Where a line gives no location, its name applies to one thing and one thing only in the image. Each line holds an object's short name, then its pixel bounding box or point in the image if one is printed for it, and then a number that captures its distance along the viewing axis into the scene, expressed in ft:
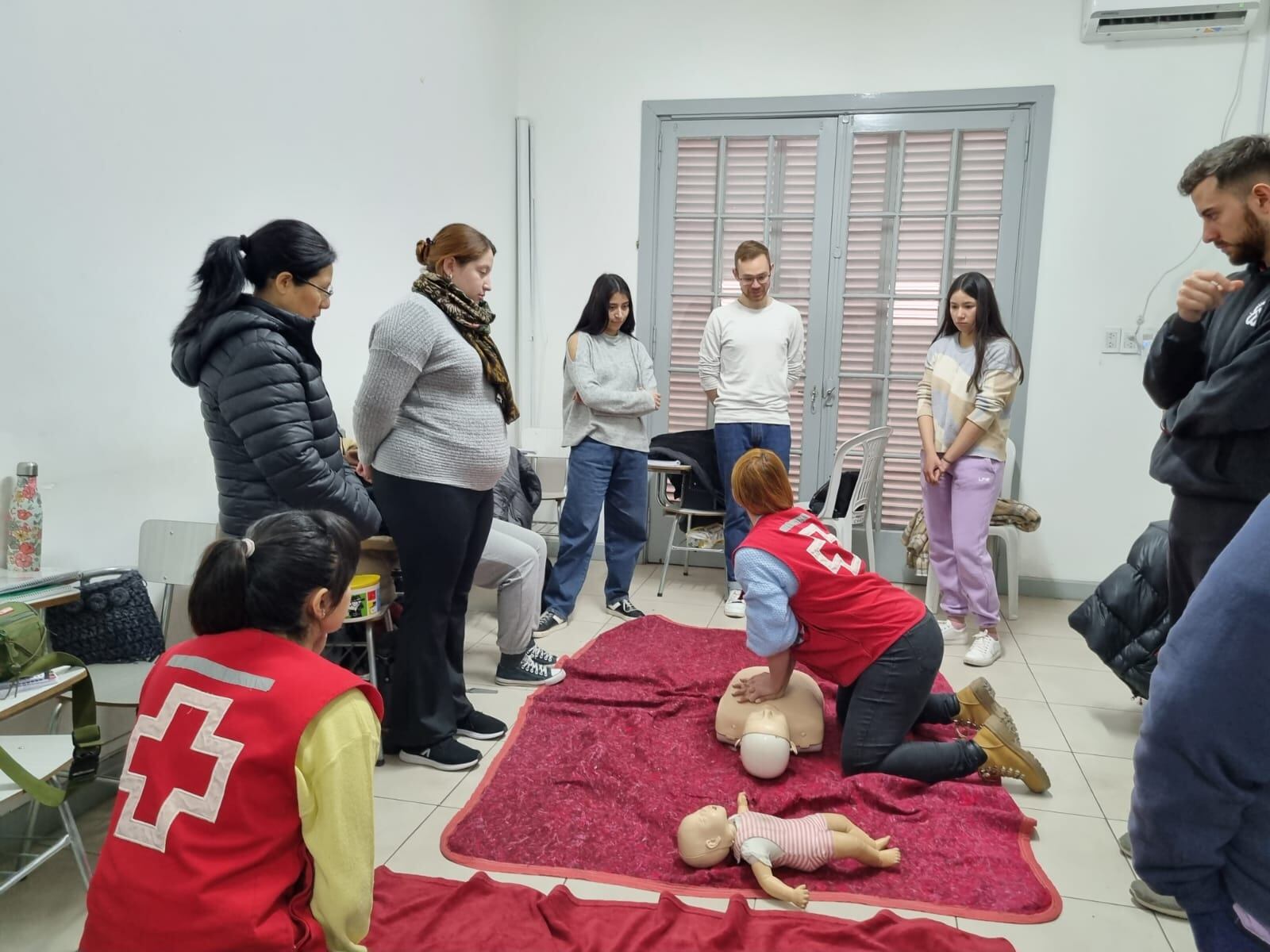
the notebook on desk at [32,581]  6.39
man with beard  5.71
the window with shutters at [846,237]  14.40
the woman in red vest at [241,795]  3.62
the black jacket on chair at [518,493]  12.12
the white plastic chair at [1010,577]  13.05
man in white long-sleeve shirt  13.12
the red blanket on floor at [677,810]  6.32
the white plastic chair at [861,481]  12.80
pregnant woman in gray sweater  7.27
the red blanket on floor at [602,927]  5.46
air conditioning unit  12.82
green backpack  5.66
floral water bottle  6.73
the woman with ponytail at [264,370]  6.36
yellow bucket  8.00
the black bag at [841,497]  13.50
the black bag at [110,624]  7.01
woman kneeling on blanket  7.48
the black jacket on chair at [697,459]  14.32
